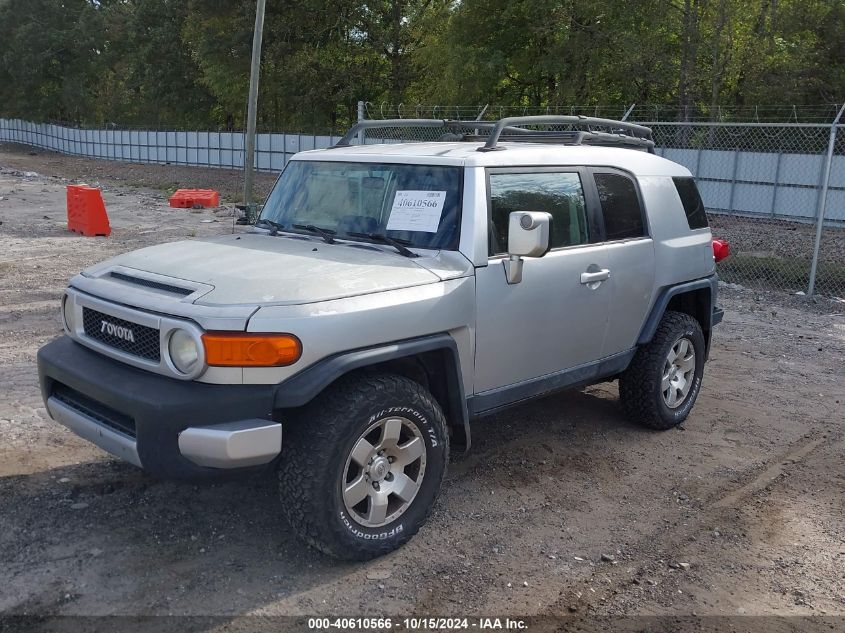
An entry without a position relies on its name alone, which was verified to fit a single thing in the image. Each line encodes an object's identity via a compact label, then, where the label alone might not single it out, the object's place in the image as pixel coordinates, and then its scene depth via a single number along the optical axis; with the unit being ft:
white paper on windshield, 13.88
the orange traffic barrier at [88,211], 47.73
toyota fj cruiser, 10.91
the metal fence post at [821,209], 31.63
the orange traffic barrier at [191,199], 67.00
